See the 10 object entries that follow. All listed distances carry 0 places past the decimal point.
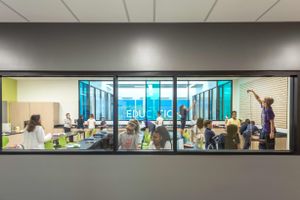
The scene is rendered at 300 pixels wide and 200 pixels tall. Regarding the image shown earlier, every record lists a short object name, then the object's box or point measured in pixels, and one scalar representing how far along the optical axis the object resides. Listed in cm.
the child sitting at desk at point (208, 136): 389
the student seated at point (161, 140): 316
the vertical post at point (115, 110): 298
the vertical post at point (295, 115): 292
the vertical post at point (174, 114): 298
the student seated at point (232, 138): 387
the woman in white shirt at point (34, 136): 350
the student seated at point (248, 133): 406
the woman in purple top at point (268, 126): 353
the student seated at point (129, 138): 314
